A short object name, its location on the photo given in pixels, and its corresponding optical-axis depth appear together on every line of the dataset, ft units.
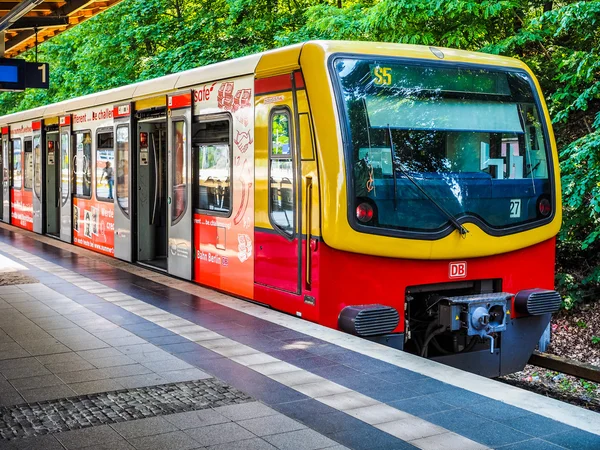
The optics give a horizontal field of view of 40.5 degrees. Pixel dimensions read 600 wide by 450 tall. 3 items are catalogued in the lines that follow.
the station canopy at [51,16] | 35.19
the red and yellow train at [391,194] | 23.32
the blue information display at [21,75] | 39.73
